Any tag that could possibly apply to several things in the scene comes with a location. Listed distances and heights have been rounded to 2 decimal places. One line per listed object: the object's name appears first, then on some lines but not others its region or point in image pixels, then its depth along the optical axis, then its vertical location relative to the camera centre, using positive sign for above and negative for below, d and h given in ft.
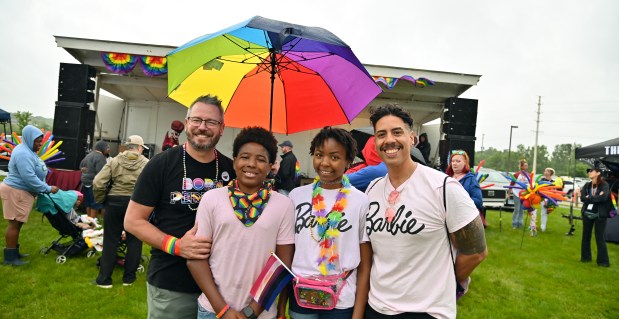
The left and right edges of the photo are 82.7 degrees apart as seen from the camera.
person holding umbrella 5.76 -0.92
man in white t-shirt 4.98 -1.03
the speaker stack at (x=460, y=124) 29.60 +4.42
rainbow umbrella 7.38 +2.01
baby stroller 15.89 -3.77
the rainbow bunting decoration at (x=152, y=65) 27.73 +6.68
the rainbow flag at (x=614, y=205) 21.48 -1.00
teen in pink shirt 5.29 -1.33
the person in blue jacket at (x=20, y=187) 14.90 -2.09
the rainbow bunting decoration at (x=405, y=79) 28.91 +7.46
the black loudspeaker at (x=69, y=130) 27.40 +0.93
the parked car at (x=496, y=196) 35.99 -1.78
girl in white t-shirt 5.55 -1.27
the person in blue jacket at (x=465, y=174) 14.39 +0.08
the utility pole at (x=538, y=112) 127.01 +28.29
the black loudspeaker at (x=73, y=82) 27.53 +4.73
